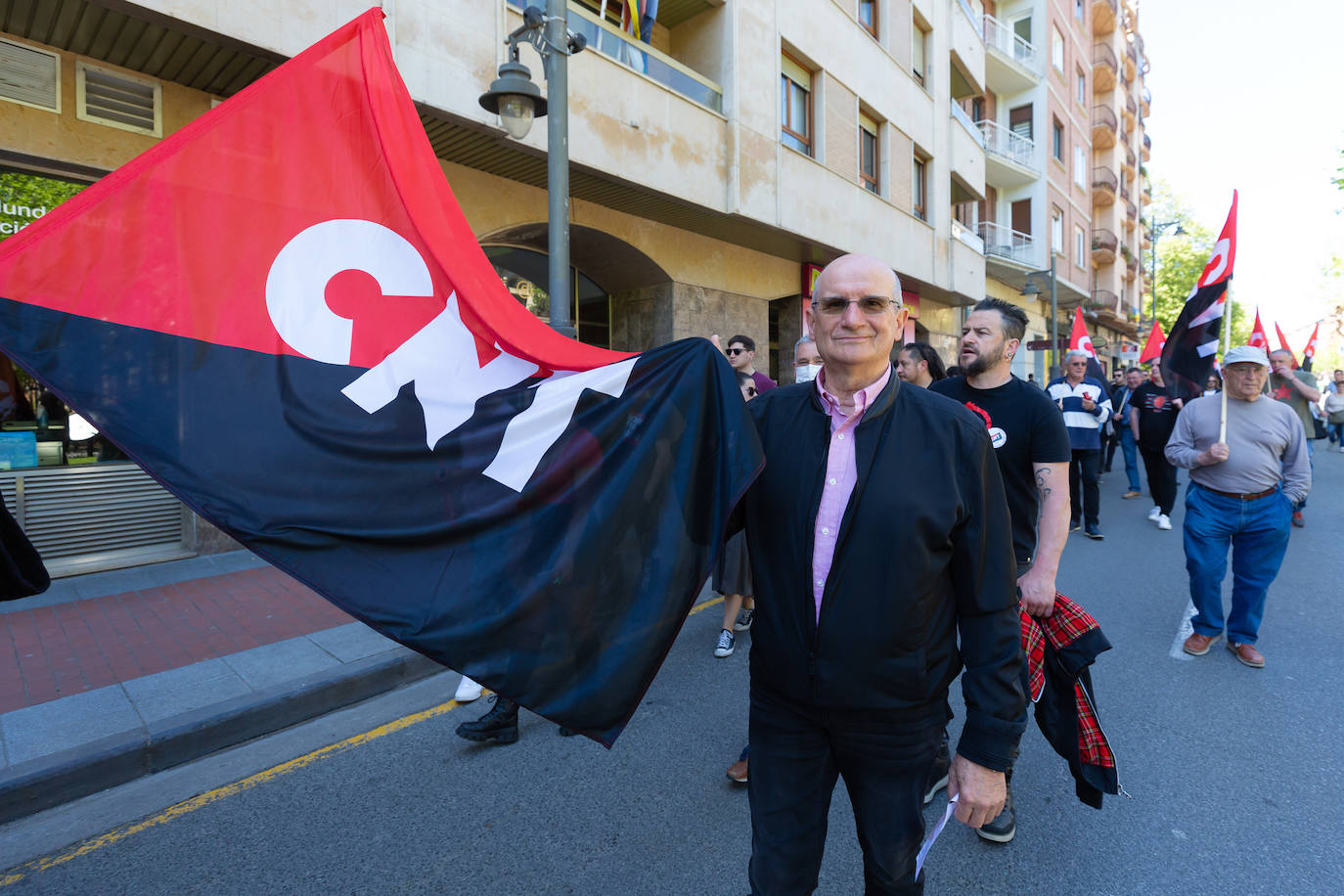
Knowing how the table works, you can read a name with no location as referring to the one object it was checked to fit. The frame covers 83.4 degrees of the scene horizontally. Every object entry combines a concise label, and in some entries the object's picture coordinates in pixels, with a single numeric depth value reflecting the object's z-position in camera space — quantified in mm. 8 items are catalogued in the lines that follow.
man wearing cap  4719
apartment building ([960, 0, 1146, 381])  26469
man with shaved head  1769
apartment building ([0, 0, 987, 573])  6414
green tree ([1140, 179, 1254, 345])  50438
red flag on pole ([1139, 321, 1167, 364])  11867
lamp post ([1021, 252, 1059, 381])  24636
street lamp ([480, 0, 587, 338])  6023
